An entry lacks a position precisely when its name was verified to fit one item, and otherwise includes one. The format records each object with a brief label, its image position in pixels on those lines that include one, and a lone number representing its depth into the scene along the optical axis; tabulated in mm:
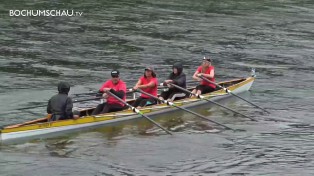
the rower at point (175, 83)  29688
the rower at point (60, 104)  24484
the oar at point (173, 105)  27805
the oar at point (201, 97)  29344
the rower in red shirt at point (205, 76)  31188
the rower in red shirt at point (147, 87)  28219
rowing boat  23812
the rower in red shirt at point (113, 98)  26453
